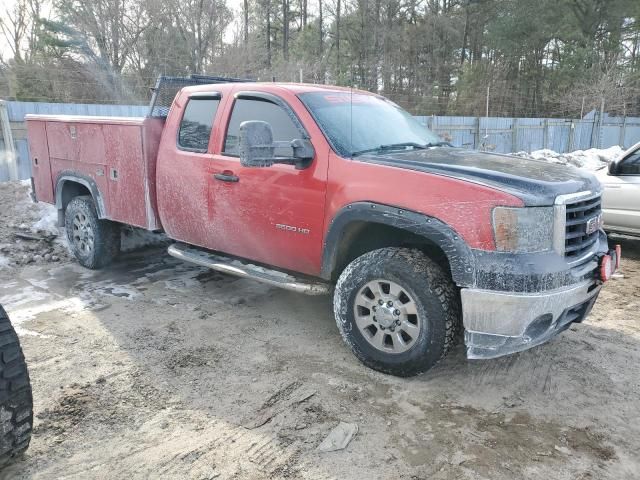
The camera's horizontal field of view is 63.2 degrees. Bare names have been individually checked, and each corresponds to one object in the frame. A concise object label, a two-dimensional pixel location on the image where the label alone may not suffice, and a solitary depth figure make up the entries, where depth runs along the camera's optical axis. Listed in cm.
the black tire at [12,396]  248
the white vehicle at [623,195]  649
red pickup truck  309
